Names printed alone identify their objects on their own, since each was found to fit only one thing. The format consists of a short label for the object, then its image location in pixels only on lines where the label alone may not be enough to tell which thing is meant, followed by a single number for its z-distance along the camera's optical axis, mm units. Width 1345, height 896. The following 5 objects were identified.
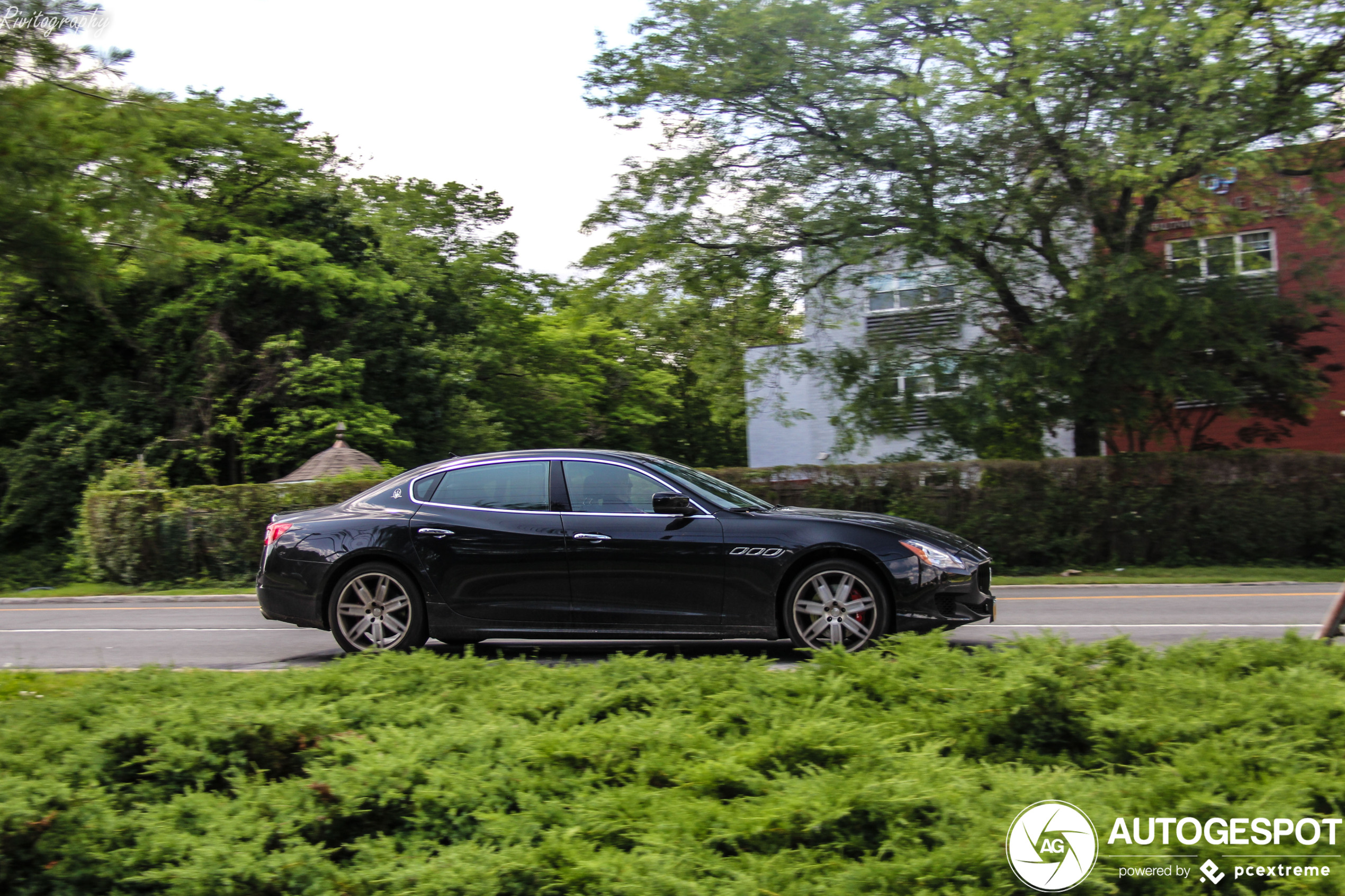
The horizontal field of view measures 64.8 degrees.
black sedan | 7555
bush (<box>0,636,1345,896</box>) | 3203
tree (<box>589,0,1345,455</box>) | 15805
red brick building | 17047
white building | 19000
